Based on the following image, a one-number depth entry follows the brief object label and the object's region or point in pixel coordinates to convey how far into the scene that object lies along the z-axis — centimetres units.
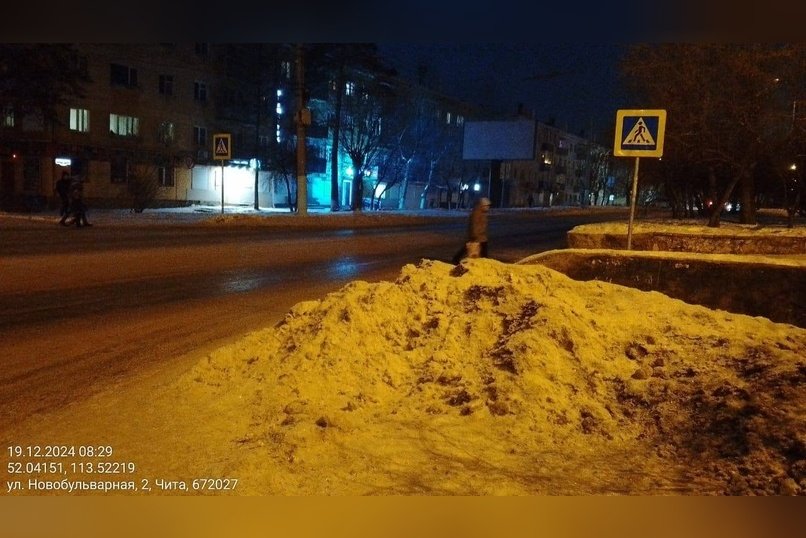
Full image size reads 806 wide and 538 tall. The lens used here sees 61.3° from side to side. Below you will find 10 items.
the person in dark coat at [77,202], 2141
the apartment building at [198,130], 3319
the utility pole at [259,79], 3996
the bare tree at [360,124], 4156
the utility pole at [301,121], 2690
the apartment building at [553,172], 8575
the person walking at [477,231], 1148
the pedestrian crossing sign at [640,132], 902
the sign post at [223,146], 2292
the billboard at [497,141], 5838
